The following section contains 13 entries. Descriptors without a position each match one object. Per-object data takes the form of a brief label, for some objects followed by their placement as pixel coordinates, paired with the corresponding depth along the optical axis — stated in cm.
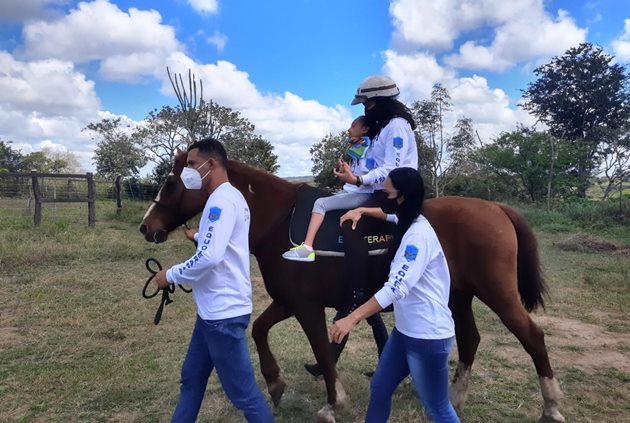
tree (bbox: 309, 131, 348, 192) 2577
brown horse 358
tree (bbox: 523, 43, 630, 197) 2975
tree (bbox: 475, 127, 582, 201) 2478
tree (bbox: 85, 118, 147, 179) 3459
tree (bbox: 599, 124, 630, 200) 2525
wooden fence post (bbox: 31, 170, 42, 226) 1229
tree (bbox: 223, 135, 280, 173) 3110
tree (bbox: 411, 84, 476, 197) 2536
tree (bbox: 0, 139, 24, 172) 4034
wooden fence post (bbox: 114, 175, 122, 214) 1689
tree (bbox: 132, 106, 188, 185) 3183
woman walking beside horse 238
